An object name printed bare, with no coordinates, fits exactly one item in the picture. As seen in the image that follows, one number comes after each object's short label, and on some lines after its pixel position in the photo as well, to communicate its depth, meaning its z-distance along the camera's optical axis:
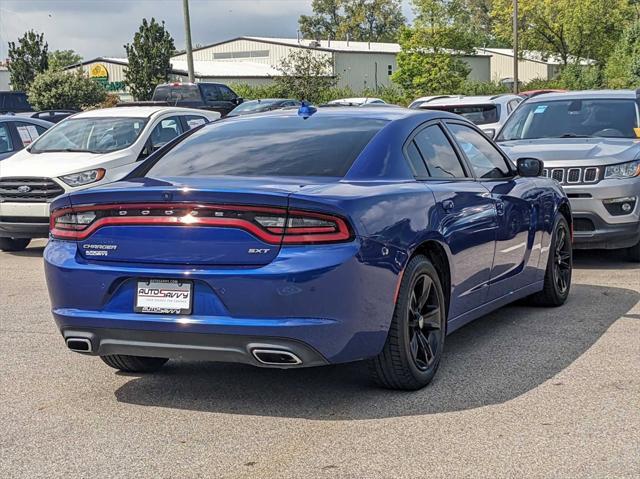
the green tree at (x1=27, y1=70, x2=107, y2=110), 47.53
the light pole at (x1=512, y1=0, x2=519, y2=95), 48.65
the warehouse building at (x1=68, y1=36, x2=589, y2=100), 66.81
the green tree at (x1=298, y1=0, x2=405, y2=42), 115.94
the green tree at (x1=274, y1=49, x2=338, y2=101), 51.59
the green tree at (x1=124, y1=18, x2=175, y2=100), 53.88
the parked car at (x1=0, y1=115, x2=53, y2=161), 14.43
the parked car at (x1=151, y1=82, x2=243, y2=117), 31.73
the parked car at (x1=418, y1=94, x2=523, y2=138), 17.11
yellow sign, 65.75
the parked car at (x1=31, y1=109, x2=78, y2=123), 26.17
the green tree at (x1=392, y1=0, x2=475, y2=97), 57.84
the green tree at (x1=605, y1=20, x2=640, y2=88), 51.94
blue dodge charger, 4.88
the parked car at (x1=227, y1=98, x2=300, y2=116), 27.74
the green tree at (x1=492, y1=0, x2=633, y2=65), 67.06
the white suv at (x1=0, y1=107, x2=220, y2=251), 11.84
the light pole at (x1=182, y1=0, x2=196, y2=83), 33.16
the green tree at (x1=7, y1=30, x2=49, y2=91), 56.72
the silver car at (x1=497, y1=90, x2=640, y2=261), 9.77
